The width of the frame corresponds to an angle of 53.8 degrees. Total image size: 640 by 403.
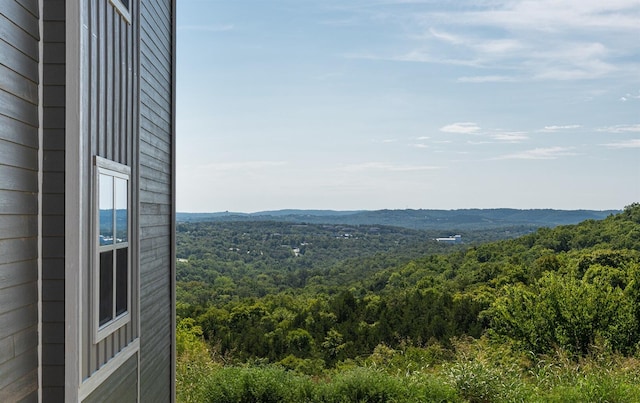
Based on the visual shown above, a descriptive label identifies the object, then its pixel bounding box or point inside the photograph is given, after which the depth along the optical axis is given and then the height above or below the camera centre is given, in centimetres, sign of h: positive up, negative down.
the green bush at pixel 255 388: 817 -226
